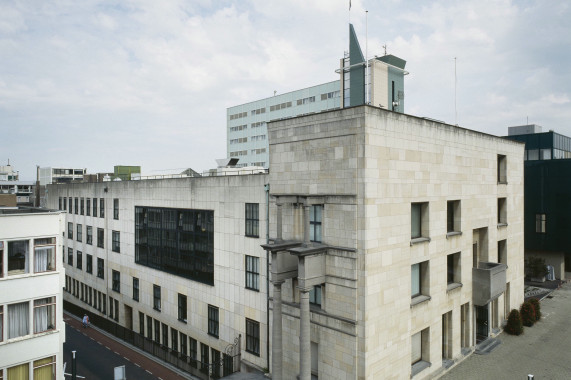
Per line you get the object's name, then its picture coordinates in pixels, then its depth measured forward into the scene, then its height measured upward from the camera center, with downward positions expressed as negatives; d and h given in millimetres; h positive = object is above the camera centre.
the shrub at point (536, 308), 34500 -9989
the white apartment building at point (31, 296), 21266 -5735
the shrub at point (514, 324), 31469 -10341
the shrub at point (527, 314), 33406 -10145
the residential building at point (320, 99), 77250 +20163
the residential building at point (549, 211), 50062 -2510
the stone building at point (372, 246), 20375 -2999
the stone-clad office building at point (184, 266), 28984 -6722
